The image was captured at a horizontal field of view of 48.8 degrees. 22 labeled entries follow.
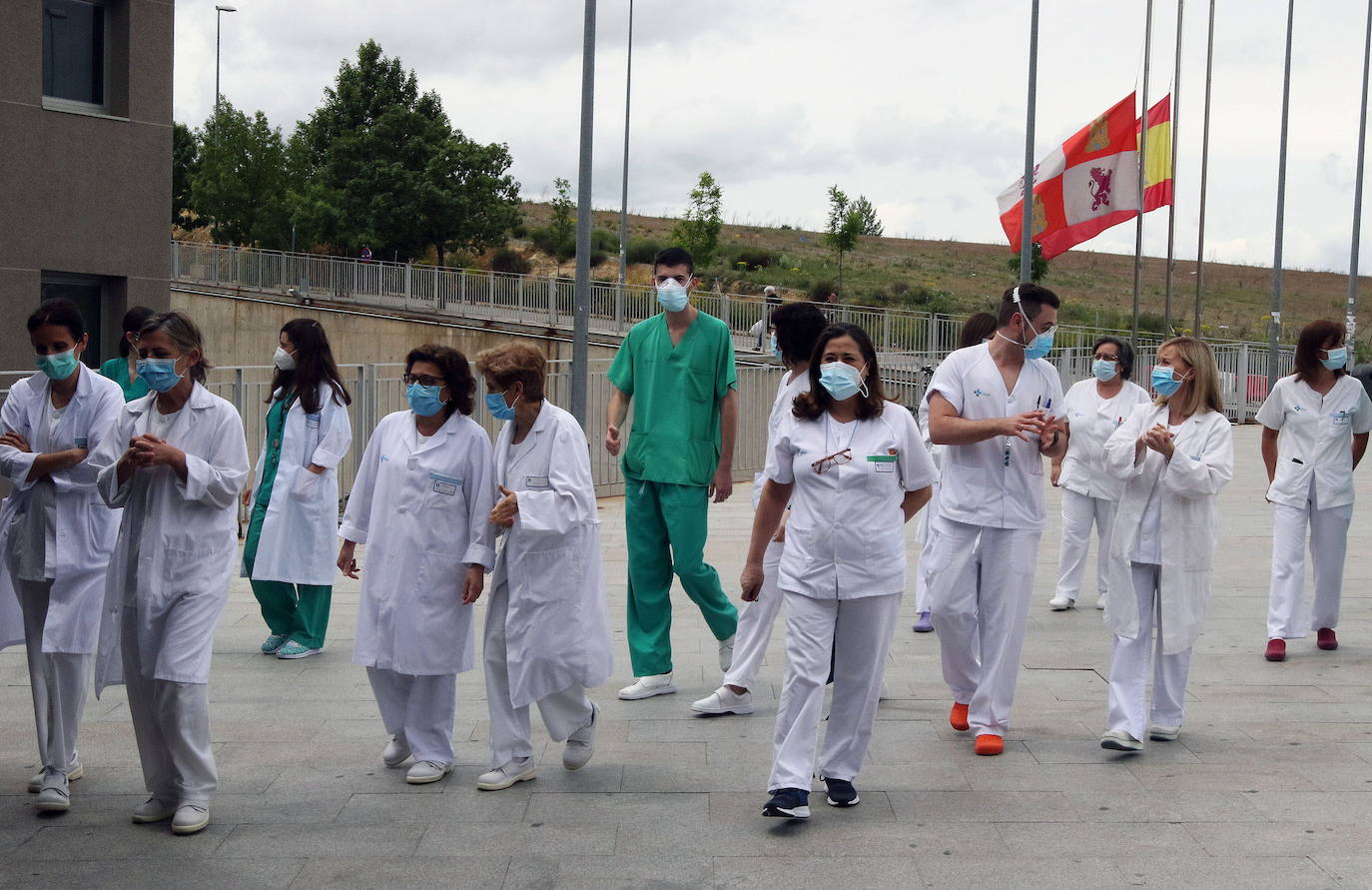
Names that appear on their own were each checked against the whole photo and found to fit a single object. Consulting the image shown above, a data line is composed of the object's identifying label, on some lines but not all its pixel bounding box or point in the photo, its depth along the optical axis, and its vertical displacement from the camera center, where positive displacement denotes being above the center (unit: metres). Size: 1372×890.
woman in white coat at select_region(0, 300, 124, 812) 5.62 -0.72
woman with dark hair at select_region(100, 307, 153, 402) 7.94 -0.13
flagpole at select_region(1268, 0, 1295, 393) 29.92 +2.05
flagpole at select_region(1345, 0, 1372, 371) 31.12 +3.28
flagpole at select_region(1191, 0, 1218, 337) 32.84 +4.92
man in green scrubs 7.18 -0.45
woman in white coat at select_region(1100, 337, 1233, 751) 6.28 -0.69
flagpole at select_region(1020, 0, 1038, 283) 22.26 +3.11
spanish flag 27.84 +4.01
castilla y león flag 24.83 +3.05
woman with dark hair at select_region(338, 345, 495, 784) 5.74 -0.75
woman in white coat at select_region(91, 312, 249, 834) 5.27 -0.78
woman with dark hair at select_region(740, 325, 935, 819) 5.35 -0.65
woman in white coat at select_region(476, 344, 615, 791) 5.71 -0.86
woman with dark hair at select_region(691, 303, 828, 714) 6.81 -1.02
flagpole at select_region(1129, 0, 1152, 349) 26.73 +3.80
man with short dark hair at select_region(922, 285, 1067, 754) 6.34 -0.58
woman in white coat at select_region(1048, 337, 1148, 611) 9.41 -0.59
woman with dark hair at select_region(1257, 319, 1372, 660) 8.37 -0.51
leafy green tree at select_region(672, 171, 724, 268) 50.50 +4.57
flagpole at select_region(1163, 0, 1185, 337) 30.86 +5.38
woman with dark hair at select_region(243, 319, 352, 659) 8.18 -0.82
